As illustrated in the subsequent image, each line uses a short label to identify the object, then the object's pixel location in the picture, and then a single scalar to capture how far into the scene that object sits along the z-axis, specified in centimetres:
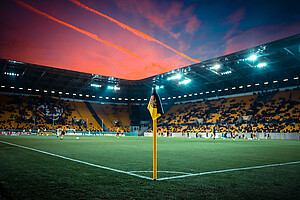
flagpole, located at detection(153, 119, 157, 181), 552
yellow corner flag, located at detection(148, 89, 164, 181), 571
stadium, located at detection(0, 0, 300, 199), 488
